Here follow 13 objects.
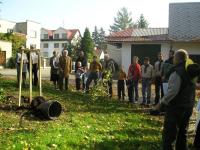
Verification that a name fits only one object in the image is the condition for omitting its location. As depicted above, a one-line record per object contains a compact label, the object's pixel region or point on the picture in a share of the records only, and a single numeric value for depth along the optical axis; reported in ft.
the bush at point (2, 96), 21.96
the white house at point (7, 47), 92.50
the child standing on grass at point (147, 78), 27.96
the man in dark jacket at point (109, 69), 30.05
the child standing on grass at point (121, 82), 30.17
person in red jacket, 28.74
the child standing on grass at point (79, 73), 33.41
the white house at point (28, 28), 140.74
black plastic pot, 18.18
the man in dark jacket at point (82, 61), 33.77
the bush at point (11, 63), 94.19
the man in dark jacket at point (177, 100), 12.94
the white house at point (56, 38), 165.13
